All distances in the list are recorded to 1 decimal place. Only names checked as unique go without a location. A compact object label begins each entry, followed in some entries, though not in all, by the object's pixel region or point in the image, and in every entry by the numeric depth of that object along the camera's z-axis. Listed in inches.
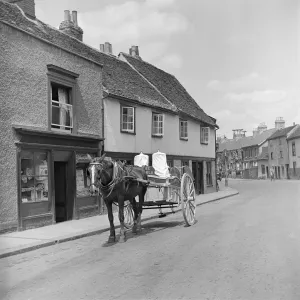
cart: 411.5
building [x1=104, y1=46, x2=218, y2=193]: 637.9
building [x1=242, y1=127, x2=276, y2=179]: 2800.2
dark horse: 306.3
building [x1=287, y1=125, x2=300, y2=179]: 2217.0
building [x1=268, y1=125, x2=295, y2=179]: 2383.1
